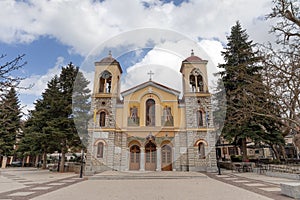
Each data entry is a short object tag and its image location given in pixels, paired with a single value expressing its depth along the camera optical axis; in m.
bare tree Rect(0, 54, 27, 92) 4.33
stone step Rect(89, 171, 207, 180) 12.54
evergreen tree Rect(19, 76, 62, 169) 16.47
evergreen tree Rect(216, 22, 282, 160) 12.54
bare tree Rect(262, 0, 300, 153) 9.40
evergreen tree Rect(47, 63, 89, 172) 16.70
